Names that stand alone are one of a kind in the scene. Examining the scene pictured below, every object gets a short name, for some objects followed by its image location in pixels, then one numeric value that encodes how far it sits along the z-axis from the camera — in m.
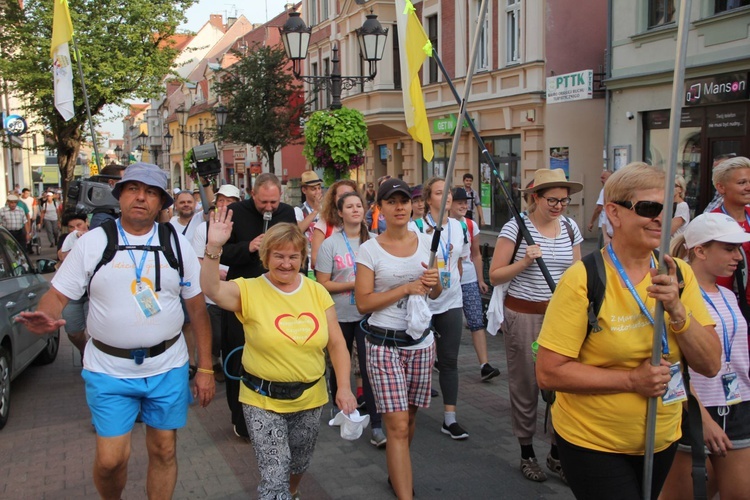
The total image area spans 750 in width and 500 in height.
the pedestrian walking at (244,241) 5.36
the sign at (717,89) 14.06
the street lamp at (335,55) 11.58
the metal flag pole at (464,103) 3.67
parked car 6.27
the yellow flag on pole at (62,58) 8.83
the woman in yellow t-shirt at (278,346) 3.64
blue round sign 21.86
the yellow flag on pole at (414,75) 4.31
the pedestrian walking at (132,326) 3.63
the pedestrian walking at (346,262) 5.61
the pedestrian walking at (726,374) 3.27
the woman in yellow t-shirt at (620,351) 2.60
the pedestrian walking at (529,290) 4.66
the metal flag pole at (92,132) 8.74
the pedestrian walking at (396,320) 4.16
